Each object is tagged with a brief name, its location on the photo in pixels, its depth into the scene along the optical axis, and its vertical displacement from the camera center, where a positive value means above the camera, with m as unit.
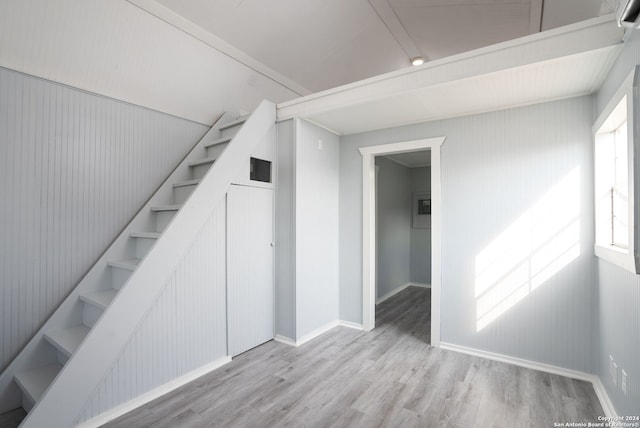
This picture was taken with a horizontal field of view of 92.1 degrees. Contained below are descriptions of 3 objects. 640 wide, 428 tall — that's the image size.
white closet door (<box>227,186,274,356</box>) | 2.84 -0.52
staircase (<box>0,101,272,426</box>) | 2.00 -0.59
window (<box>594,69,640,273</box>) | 1.61 +0.23
